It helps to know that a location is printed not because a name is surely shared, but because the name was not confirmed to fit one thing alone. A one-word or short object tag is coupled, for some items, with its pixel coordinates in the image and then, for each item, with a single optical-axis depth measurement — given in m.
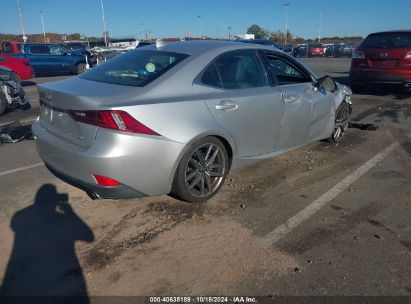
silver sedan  3.31
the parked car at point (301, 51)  43.63
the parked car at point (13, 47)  19.77
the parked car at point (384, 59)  10.07
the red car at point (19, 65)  13.91
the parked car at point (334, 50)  42.00
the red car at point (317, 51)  43.34
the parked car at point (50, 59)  18.95
